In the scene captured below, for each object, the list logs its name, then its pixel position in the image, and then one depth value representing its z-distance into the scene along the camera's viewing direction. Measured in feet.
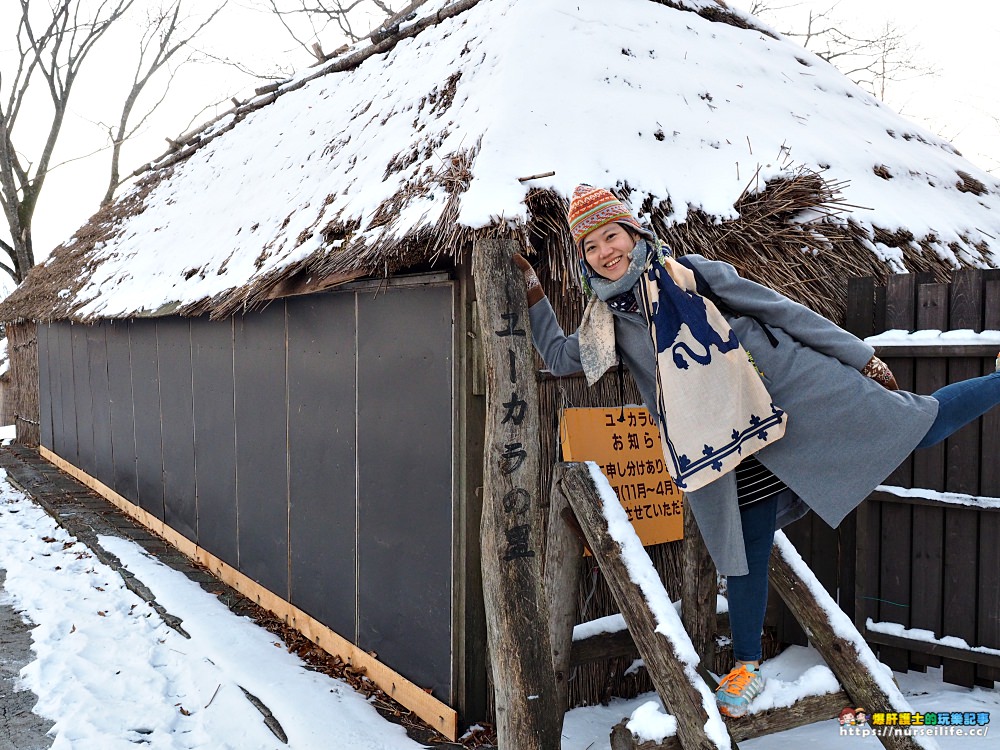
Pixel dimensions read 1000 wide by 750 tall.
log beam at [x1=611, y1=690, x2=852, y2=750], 7.54
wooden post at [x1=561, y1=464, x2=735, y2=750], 7.41
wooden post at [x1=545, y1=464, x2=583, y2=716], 9.54
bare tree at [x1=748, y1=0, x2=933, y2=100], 63.41
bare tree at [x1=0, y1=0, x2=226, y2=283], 65.26
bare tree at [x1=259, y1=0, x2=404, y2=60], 64.80
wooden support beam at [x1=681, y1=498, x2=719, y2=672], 9.93
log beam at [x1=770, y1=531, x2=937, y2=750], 8.29
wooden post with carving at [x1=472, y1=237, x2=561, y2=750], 8.48
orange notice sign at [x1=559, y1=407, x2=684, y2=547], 12.16
